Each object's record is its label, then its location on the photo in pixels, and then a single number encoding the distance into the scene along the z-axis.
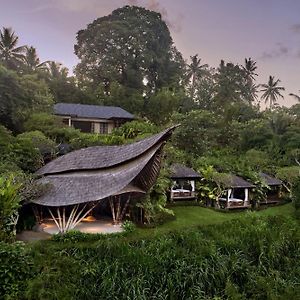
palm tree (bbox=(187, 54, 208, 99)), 75.81
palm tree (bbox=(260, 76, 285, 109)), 69.88
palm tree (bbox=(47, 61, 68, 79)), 62.57
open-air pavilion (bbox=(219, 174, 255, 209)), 30.00
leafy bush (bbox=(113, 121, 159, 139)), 36.41
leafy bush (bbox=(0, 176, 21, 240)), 16.66
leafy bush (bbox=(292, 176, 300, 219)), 29.17
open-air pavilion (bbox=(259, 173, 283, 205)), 33.41
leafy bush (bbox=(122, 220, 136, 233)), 19.93
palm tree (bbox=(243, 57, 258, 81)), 73.50
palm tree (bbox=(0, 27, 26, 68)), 50.62
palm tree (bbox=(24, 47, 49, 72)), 58.34
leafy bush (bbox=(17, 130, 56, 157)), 28.42
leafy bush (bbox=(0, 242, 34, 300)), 14.53
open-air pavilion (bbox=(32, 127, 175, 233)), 19.67
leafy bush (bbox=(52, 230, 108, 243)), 18.23
